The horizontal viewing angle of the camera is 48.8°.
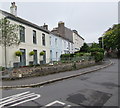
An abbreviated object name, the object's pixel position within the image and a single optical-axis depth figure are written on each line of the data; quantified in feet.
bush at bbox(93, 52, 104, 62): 71.56
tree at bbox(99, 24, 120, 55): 119.24
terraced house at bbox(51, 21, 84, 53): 118.52
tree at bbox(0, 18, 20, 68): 39.34
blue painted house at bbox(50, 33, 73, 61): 87.20
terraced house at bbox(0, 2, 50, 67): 50.85
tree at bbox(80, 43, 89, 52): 107.55
